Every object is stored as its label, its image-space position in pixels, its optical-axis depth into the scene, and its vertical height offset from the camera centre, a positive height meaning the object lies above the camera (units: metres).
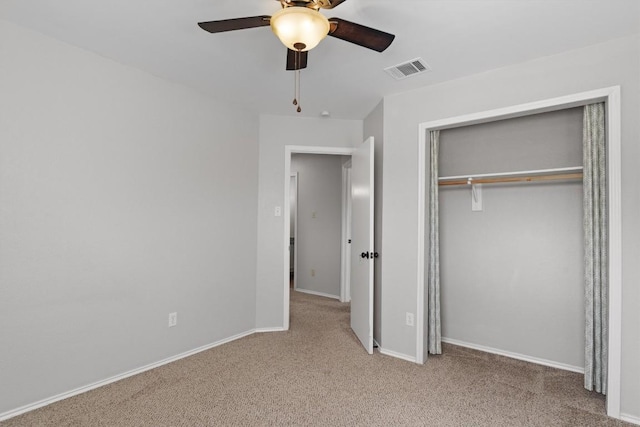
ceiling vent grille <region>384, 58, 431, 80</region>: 2.57 +1.13
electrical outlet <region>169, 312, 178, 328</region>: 3.01 -0.91
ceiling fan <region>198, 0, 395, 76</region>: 1.47 +0.87
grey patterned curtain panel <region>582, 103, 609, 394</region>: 2.41 -0.21
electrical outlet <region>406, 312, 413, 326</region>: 3.04 -0.90
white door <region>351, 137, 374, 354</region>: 3.18 -0.29
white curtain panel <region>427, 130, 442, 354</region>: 3.16 -0.39
